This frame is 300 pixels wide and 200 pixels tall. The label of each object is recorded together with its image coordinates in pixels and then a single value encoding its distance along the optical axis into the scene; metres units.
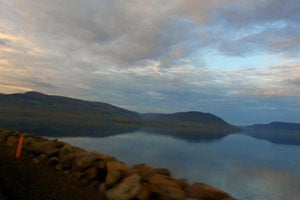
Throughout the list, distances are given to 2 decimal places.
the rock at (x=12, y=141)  13.46
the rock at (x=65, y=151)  10.24
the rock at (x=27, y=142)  12.35
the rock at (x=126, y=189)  6.75
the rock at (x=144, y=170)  7.92
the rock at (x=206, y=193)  6.44
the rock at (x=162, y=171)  8.26
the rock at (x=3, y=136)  14.59
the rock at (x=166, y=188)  6.59
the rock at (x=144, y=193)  6.67
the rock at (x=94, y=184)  7.83
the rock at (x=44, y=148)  10.68
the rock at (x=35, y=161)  10.01
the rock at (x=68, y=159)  9.42
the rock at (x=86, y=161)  8.66
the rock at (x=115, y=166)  8.23
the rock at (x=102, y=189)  7.38
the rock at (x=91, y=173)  8.23
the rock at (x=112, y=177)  7.51
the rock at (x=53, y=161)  9.88
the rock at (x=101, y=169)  8.30
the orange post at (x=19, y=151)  10.85
